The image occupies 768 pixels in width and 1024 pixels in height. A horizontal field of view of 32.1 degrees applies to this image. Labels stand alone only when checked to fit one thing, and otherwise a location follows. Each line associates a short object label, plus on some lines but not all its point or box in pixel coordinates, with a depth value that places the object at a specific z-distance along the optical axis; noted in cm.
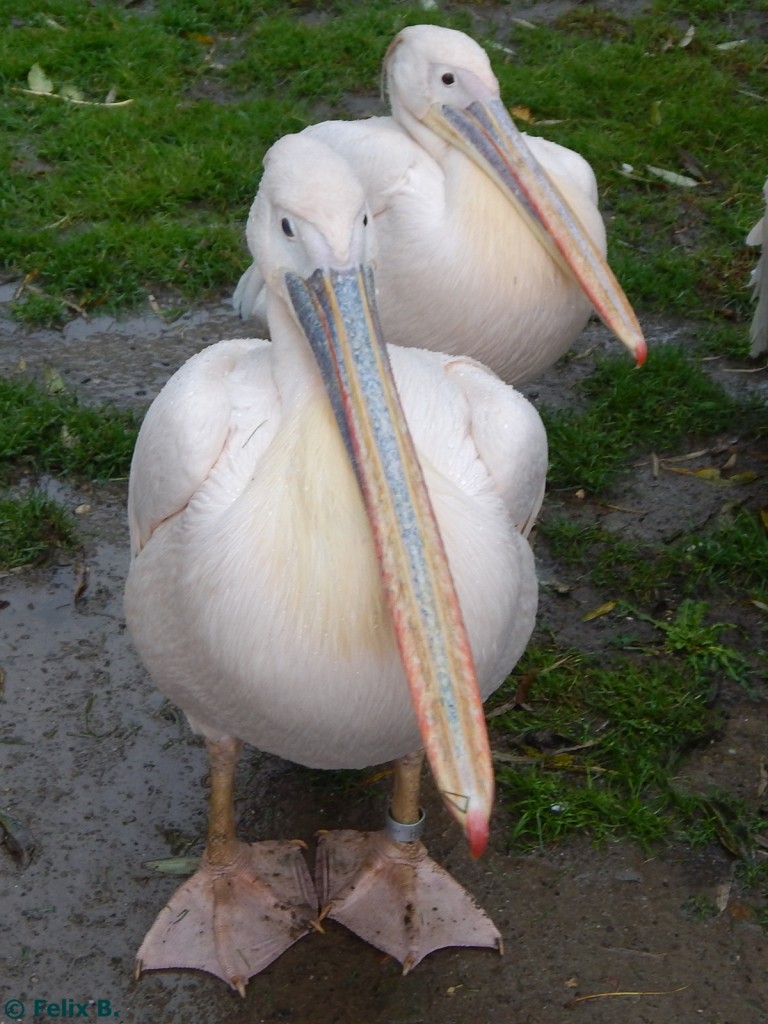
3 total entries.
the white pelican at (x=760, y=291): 409
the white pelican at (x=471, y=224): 331
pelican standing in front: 206
